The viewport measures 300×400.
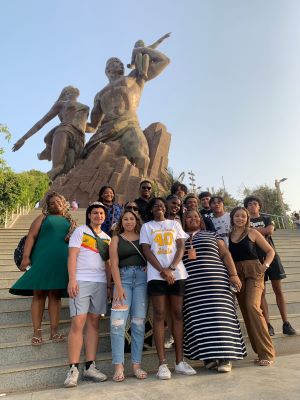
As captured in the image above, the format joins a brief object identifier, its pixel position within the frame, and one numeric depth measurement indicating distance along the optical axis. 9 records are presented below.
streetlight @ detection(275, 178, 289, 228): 23.55
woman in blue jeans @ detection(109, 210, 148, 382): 3.18
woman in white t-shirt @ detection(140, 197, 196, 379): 3.25
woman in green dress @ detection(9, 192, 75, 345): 3.54
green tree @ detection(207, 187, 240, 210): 29.66
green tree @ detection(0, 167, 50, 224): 12.63
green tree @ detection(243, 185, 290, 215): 32.41
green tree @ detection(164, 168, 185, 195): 17.09
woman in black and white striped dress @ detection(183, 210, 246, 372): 3.26
